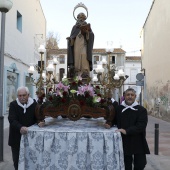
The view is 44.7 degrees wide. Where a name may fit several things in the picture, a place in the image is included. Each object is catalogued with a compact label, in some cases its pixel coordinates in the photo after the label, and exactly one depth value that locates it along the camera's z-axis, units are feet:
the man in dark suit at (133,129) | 9.54
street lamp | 14.56
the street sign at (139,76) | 35.22
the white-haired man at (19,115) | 10.29
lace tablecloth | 9.24
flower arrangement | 10.32
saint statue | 14.34
